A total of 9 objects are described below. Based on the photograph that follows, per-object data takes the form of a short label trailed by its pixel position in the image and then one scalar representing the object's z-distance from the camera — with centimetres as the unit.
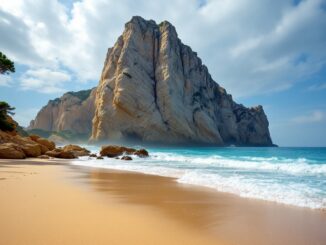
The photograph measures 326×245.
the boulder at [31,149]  2012
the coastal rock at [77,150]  2553
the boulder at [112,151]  2672
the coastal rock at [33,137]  2695
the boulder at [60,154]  2230
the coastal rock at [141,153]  2738
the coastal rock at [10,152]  1738
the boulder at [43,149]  2301
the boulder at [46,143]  2607
